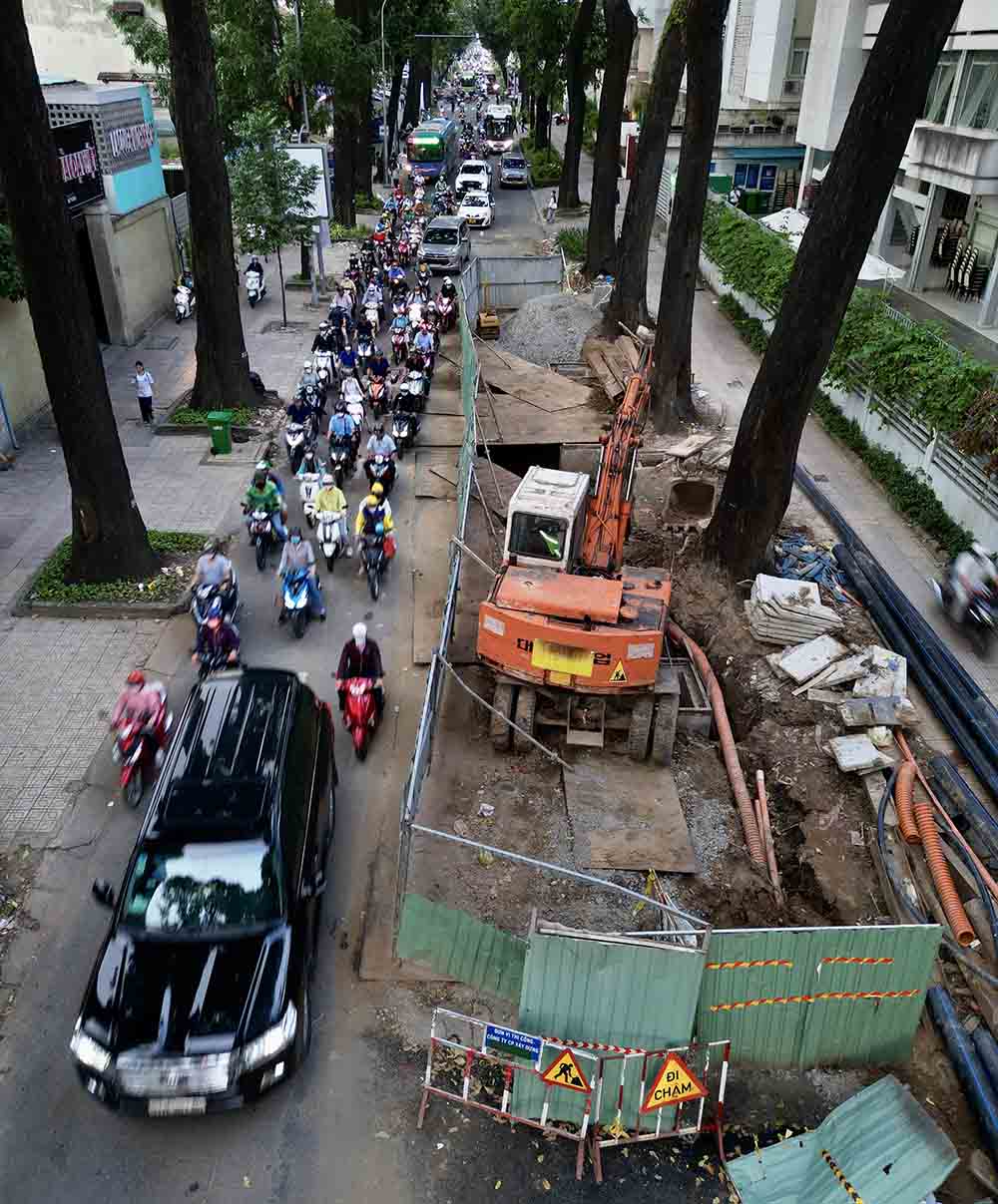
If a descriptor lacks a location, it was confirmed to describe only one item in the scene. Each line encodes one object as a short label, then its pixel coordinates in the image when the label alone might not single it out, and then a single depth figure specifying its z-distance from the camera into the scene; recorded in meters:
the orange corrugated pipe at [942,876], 8.04
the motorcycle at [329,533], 13.67
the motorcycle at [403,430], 18.03
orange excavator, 9.63
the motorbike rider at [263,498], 13.71
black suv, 6.36
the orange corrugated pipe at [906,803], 9.02
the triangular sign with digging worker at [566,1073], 6.35
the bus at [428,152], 47.06
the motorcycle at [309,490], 14.39
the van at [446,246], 30.83
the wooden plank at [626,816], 9.01
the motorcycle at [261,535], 13.71
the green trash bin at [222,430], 17.55
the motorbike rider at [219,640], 11.27
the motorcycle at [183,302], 25.50
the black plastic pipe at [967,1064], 6.57
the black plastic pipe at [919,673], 10.16
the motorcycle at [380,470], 15.63
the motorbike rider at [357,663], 10.29
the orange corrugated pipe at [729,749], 9.22
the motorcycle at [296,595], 12.21
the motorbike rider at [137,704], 9.41
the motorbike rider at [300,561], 12.30
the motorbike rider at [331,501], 13.64
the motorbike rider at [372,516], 13.32
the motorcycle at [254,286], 27.81
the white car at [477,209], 39.28
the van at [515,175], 50.75
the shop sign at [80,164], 20.27
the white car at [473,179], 44.41
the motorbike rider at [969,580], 12.47
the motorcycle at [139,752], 9.38
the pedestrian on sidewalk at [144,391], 18.55
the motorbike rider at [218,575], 11.95
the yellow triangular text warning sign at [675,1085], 6.37
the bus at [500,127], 70.00
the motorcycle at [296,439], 16.56
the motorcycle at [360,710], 10.20
